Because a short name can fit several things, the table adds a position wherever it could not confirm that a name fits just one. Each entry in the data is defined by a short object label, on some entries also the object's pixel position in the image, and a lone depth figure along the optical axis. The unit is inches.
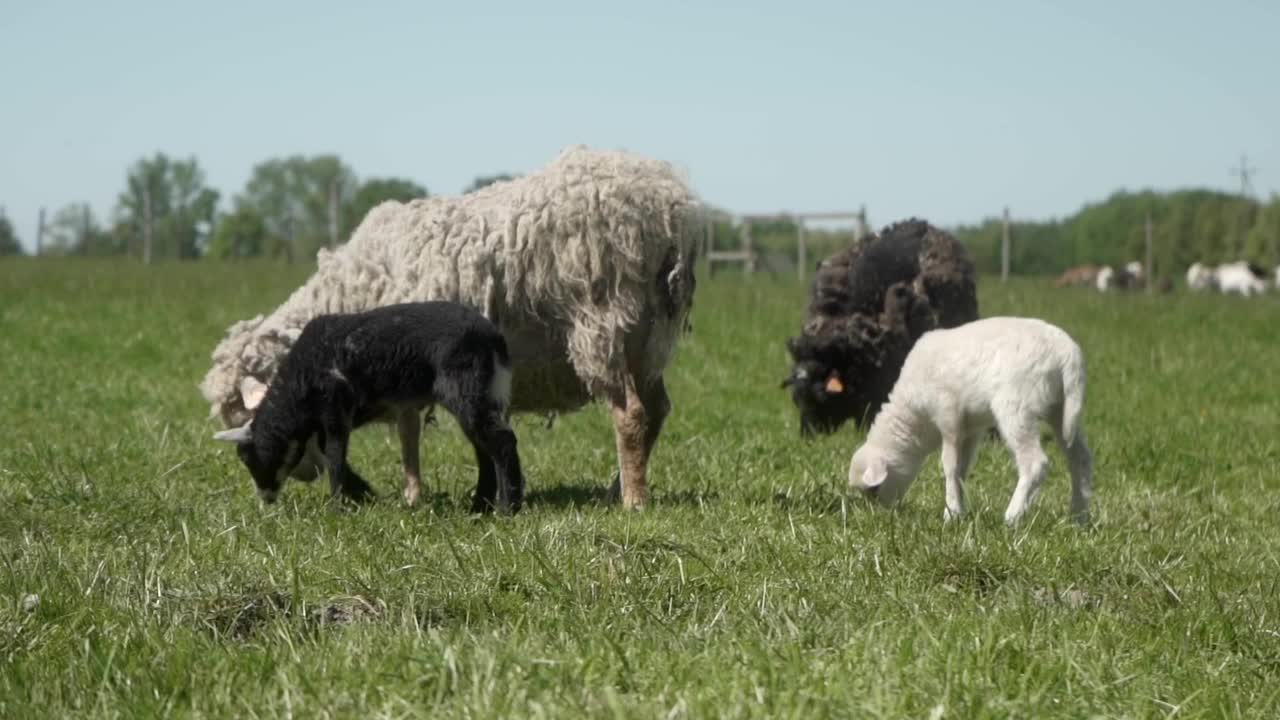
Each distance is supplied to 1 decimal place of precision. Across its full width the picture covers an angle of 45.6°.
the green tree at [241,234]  3380.9
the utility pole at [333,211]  1218.0
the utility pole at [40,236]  1673.2
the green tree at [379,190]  2591.0
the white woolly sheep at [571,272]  265.9
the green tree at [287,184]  4397.1
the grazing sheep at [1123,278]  1382.9
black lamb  238.2
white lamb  240.7
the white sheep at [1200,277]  1533.0
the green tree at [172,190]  4052.7
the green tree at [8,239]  1936.5
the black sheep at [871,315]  388.8
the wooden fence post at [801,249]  1149.5
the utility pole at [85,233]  1877.5
